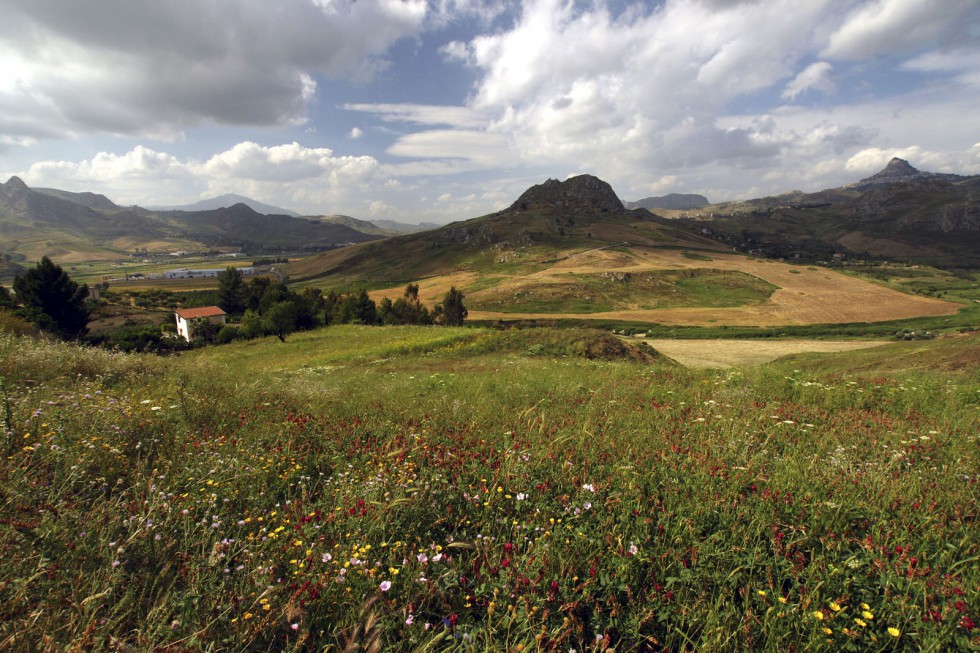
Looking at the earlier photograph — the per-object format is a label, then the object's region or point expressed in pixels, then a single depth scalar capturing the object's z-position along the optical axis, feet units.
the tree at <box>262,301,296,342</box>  164.76
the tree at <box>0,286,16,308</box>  181.88
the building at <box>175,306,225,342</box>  241.90
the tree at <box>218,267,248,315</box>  286.87
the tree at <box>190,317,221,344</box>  200.40
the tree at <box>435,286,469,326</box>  216.74
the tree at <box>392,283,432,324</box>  212.02
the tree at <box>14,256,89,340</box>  193.06
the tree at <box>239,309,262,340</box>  169.99
